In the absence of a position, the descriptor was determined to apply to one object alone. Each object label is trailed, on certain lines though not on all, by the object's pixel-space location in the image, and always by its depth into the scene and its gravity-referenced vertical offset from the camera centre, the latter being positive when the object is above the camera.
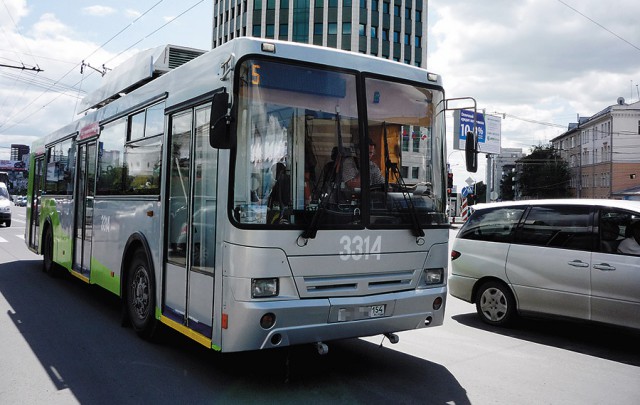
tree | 80.06 +6.20
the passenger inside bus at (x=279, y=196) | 4.82 +0.14
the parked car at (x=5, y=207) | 27.73 -0.03
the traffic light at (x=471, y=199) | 31.01 +1.01
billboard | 39.09 +5.85
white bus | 4.76 +0.12
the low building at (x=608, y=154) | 70.44 +8.78
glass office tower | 58.34 +19.87
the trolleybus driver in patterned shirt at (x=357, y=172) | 5.16 +0.39
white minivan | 6.66 -0.55
